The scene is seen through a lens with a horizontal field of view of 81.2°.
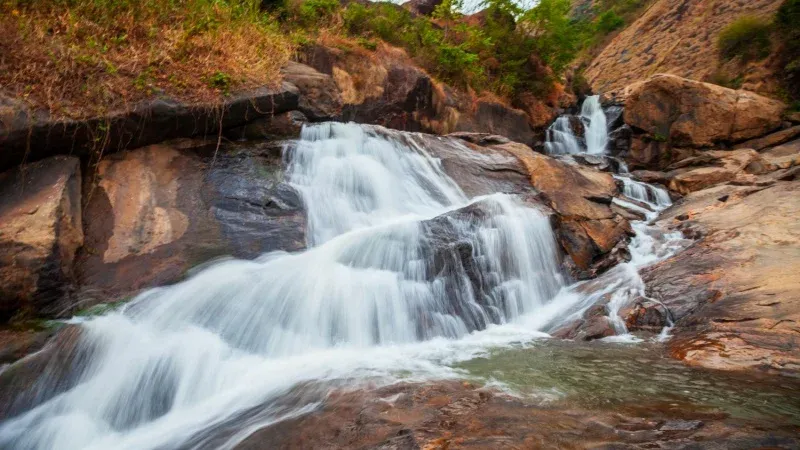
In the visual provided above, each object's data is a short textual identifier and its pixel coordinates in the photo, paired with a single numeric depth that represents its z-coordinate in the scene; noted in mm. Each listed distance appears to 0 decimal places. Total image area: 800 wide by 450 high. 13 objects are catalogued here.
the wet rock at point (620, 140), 13953
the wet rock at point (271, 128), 7102
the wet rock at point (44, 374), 3723
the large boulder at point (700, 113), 12180
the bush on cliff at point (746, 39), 15000
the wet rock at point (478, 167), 8188
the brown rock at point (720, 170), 10102
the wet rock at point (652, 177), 11070
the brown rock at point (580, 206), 7008
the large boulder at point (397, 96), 10203
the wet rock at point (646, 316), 5113
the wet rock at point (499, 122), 12509
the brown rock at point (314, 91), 8688
